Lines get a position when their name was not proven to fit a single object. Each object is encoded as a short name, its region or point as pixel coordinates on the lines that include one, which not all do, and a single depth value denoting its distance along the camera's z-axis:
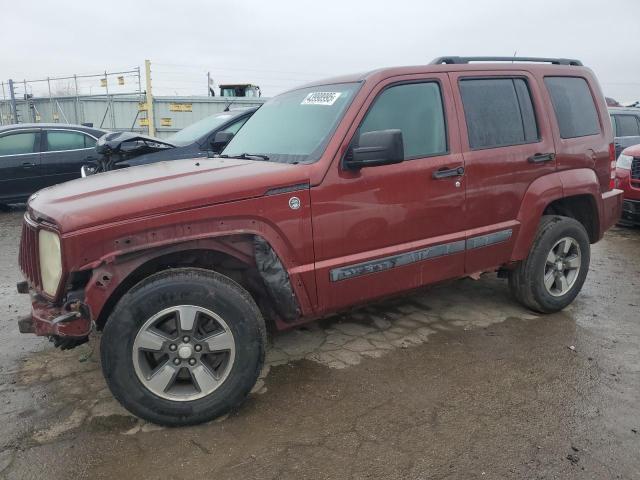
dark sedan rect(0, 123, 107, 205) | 8.64
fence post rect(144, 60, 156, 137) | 15.34
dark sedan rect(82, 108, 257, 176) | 5.87
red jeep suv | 2.65
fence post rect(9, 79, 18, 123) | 20.21
